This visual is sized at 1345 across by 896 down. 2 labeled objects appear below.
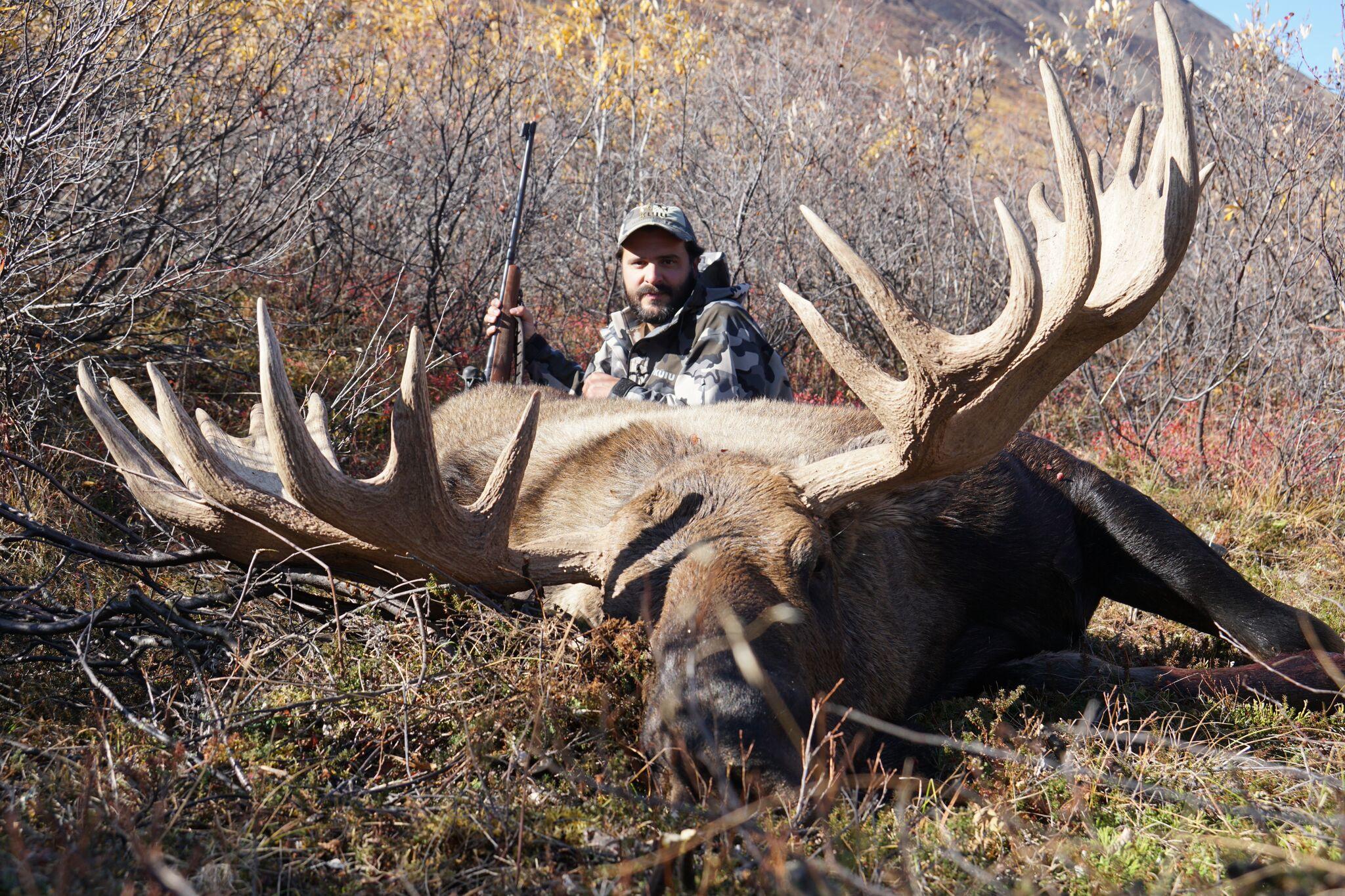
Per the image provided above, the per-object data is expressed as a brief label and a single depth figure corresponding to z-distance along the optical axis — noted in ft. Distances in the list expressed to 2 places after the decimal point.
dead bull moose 9.53
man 19.30
